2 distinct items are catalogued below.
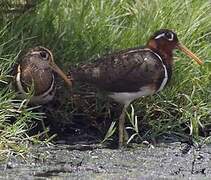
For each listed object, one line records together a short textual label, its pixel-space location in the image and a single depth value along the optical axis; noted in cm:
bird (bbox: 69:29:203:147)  1656
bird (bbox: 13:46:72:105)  1672
